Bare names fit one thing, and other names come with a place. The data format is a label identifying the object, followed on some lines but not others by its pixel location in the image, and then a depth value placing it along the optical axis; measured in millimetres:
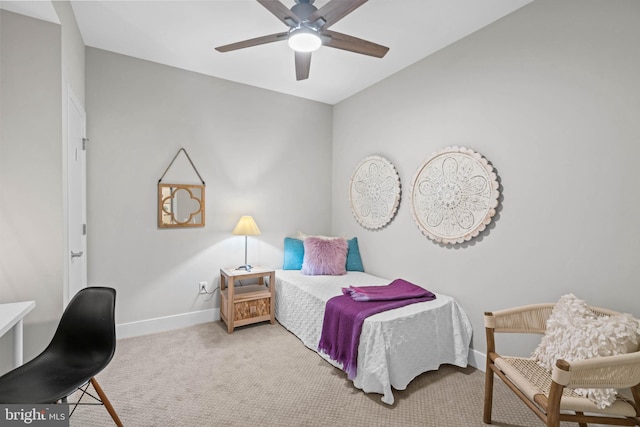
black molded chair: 1339
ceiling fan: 1669
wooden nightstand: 2969
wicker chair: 1276
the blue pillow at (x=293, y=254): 3539
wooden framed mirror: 2992
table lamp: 3146
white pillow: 1387
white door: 2047
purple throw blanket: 2141
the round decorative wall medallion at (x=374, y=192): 3129
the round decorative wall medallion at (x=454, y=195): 2281
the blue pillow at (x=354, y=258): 3486
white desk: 1480
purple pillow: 3283
